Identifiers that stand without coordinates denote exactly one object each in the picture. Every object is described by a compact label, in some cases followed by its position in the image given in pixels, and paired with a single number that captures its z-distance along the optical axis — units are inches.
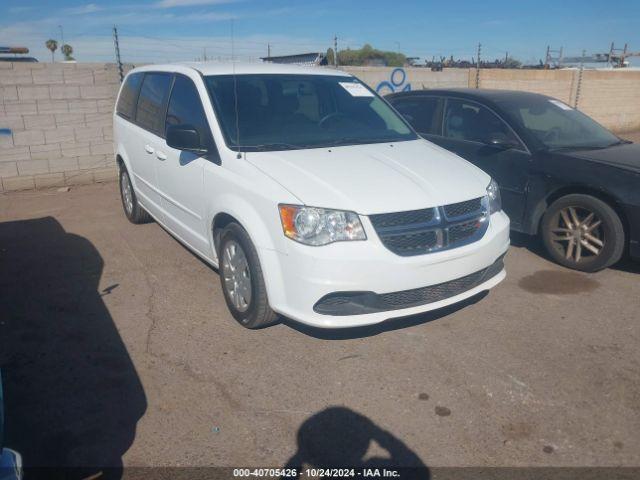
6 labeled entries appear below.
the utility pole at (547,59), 857.5
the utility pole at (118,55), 349.1
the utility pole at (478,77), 524.9
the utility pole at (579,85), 618.4
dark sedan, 189.6
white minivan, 129.3
